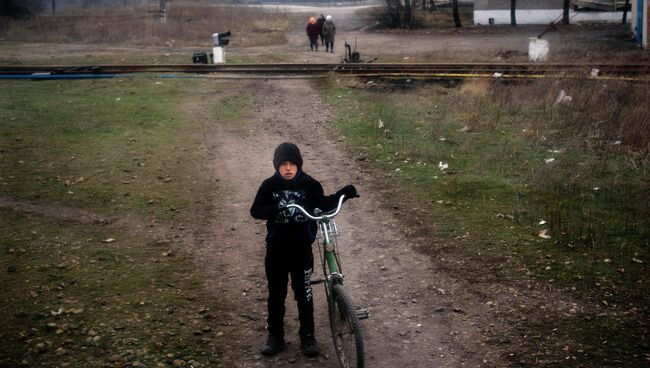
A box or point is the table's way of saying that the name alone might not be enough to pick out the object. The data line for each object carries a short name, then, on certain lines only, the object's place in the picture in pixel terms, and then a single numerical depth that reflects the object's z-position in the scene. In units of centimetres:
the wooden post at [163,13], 4092
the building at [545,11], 3781
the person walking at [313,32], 2791
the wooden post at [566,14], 3694
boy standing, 499
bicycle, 457
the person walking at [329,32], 2645
